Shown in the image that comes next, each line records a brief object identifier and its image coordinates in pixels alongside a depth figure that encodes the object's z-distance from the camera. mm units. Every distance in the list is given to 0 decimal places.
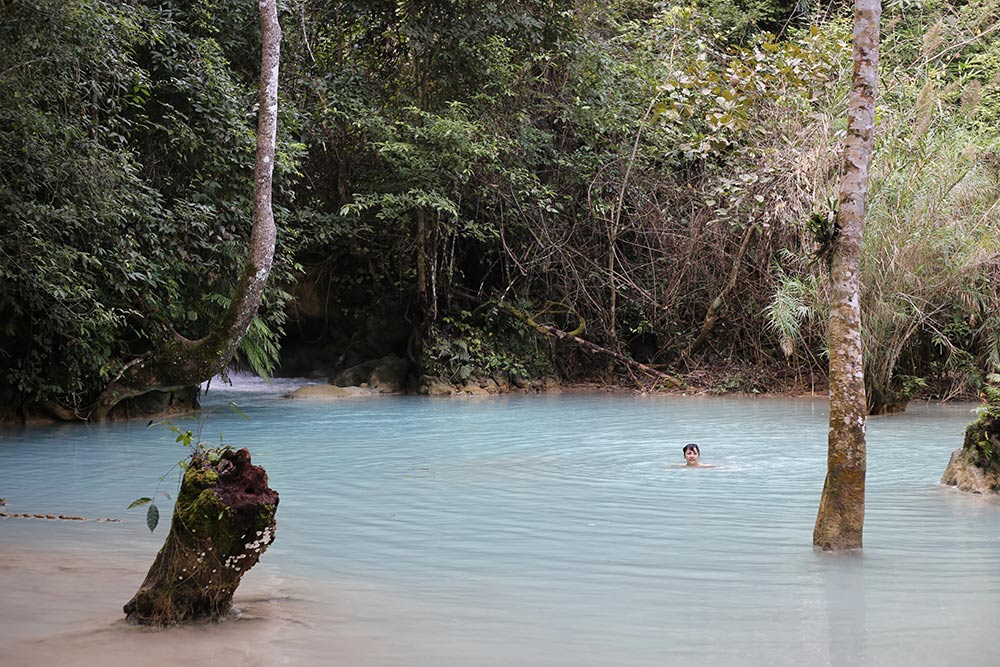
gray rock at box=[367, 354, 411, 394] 19859
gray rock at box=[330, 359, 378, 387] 20188
